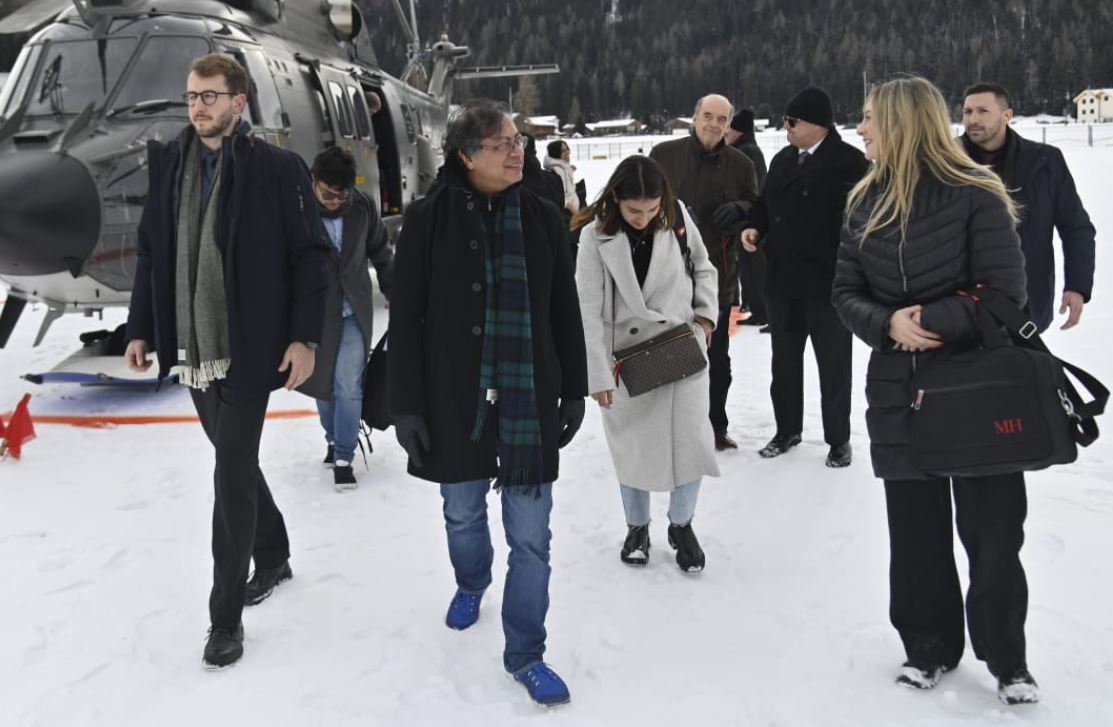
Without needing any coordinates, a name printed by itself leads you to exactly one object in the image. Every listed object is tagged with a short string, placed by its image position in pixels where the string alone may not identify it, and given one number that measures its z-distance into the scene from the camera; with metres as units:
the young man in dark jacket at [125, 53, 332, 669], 3.07
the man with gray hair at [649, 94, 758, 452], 5.36
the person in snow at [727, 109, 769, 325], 8.31
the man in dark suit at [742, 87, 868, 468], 4.84
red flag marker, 5.54
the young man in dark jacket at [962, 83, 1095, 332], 4.10
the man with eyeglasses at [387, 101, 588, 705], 2.85
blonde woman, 2.64
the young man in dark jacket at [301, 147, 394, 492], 4.77
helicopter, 5.93
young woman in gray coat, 3.73
